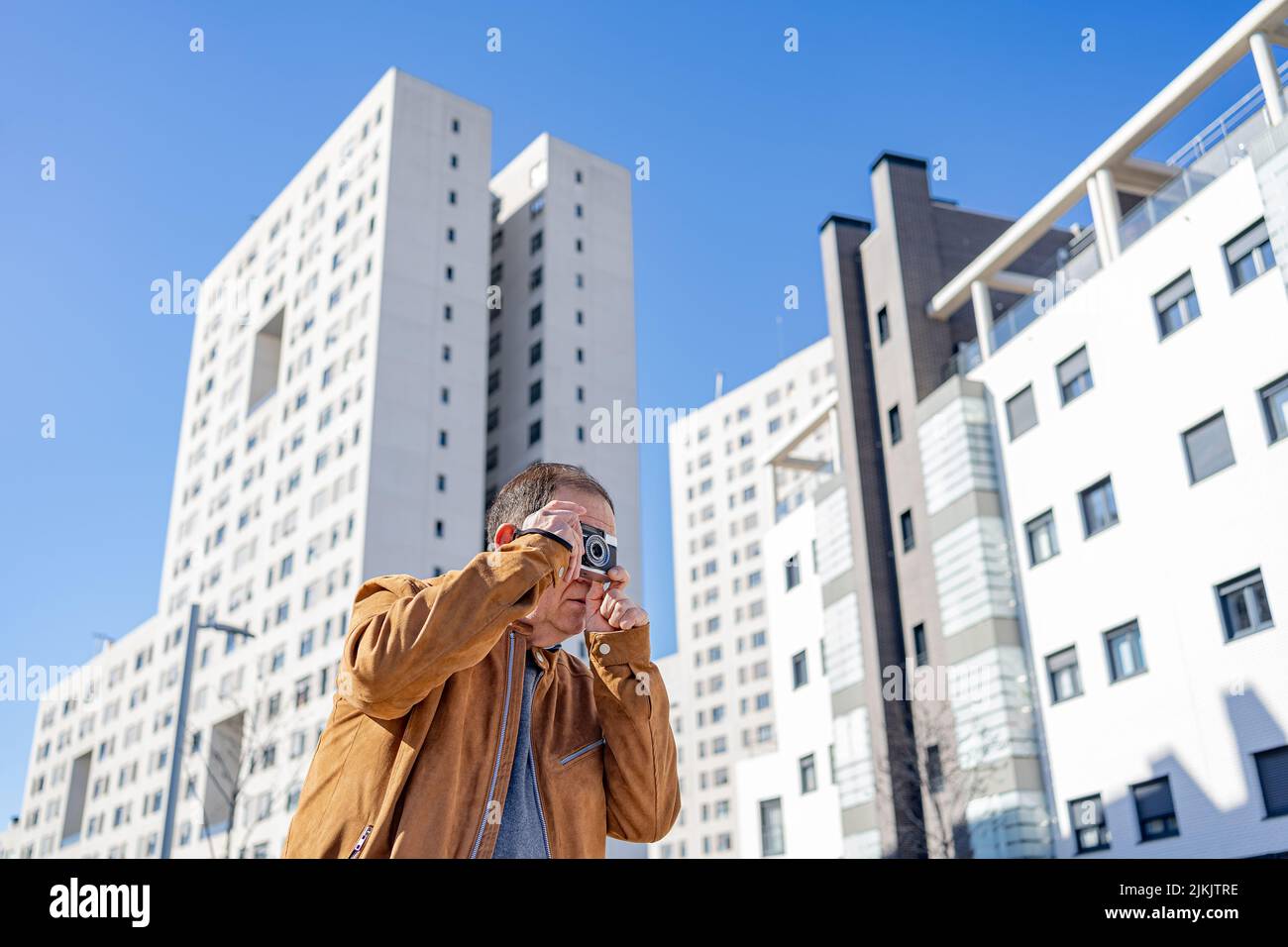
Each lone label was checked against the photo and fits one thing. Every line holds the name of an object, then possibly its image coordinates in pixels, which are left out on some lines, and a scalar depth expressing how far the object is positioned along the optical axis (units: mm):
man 2379
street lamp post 21484
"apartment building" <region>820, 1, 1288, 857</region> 22875
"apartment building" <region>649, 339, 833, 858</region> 93125
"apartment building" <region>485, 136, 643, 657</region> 60250
